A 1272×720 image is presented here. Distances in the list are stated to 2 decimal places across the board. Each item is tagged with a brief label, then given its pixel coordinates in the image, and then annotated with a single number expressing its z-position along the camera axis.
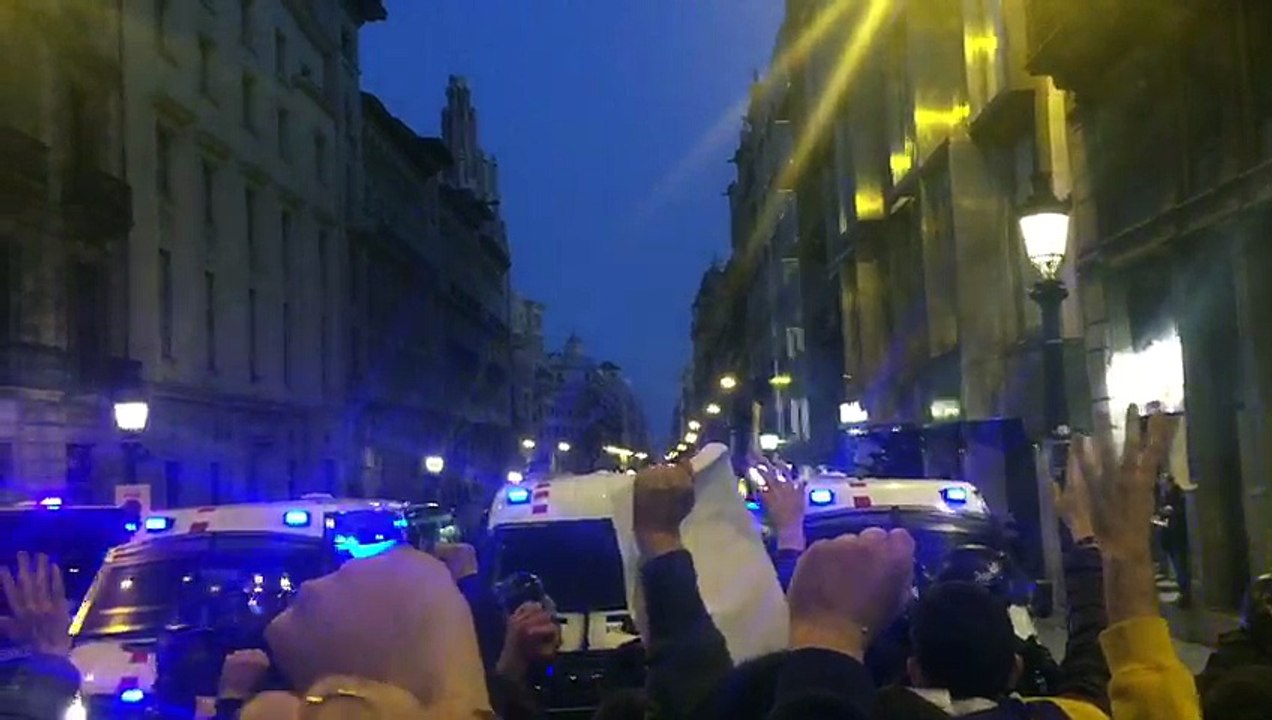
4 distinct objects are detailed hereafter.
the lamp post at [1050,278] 13.66
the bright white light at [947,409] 32.88
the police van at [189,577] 10.17
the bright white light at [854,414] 42.28
